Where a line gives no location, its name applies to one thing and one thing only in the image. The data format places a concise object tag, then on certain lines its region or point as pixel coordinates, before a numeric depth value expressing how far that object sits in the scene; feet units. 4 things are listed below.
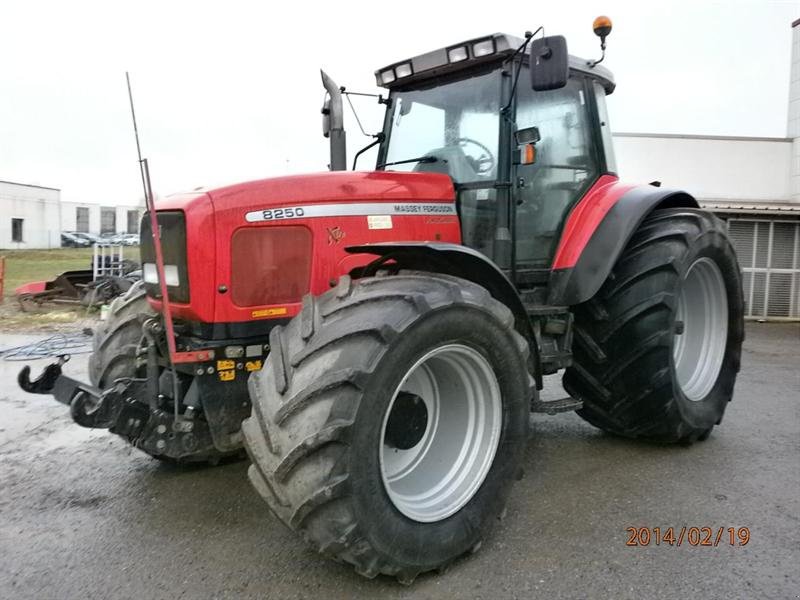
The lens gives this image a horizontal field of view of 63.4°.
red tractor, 7.82
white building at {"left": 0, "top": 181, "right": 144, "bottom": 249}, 130.21
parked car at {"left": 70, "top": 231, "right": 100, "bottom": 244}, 142.07
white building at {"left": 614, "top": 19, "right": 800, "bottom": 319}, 40.32
